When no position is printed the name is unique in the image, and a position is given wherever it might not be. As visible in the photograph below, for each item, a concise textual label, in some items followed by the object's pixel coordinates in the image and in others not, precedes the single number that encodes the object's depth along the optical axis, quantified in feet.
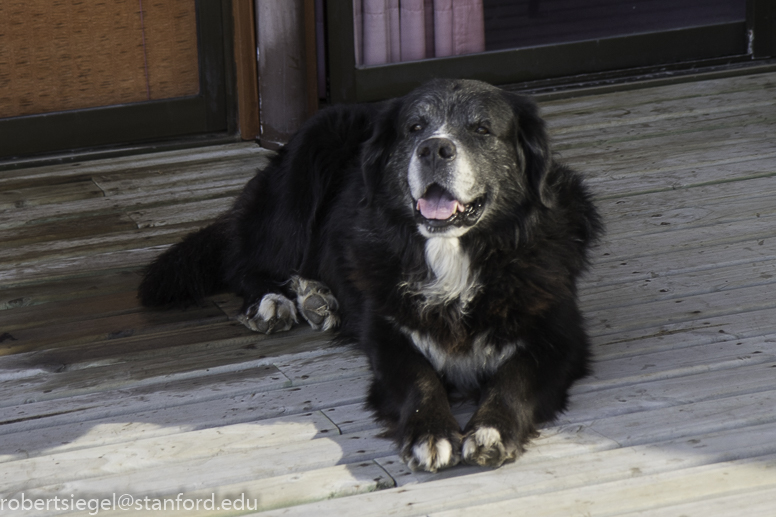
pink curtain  34.32
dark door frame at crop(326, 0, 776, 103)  33.99
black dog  15.02
